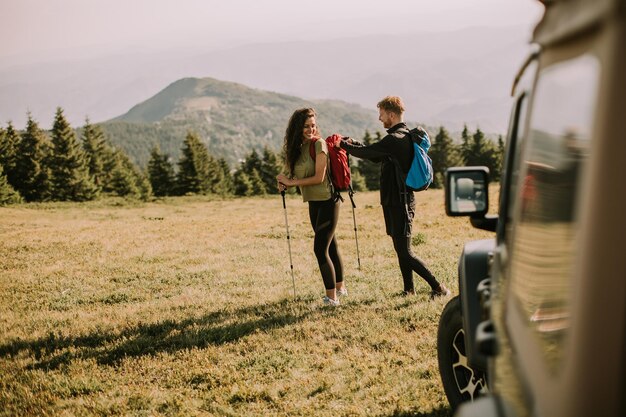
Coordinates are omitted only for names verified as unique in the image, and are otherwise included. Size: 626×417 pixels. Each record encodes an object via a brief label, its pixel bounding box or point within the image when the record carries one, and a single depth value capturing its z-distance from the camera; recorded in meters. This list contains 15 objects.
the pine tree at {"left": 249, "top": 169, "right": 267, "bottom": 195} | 66.62
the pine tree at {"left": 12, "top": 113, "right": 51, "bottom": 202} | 50.06
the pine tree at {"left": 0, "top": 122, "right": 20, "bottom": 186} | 49.03
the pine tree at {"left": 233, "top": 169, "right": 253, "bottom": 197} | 65.69
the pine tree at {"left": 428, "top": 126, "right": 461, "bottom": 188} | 71.94
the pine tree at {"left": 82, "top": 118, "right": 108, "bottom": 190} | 64.44
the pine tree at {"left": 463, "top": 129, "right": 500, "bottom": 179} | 72.69
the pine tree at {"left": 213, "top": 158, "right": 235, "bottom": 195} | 66.78
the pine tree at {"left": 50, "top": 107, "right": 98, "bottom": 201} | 52.06
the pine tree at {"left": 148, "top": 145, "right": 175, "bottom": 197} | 62.28
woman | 7.55
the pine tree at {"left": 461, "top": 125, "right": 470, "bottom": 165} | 74.81
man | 7.36
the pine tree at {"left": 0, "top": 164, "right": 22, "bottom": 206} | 44.09
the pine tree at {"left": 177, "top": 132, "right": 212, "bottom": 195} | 61.28
